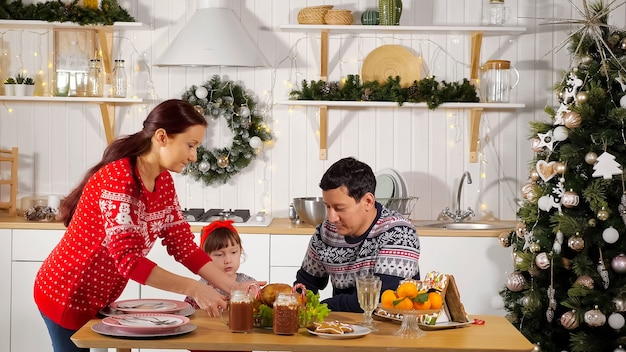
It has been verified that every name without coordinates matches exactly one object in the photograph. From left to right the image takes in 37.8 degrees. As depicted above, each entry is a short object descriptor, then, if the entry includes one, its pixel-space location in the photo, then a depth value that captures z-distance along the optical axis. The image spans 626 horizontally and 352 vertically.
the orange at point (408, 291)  2.42
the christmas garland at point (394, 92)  4.70
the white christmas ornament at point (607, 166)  3.73
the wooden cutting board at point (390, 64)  4.90
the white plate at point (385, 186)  4.70
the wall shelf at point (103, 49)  4.73
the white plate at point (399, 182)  4.70
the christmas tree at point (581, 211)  3.78
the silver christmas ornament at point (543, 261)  3.89
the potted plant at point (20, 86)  4.79
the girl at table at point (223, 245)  3.27
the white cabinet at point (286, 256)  4.43
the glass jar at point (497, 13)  4.78
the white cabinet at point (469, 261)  4.41
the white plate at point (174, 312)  2.63
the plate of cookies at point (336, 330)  2.37
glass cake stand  2.40
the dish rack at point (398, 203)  4.53
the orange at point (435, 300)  2.42
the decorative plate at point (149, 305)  2.63
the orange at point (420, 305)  2.40
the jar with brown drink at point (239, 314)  2.43
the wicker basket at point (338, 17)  4.71
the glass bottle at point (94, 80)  4.85
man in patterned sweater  2.76
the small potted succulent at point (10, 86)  4.80
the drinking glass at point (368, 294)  2.48
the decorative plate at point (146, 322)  2.36
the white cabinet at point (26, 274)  4.47
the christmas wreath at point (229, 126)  4.89
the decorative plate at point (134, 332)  2.35
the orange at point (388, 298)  2.42
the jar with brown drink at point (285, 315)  2.40
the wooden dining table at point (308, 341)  2.31
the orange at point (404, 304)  2.40
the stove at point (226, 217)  4.55
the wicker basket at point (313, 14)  4.72
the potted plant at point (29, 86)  4.82
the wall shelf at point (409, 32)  4.68
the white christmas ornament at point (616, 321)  3.72
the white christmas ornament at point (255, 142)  4.88
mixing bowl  4.49
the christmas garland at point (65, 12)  4.69
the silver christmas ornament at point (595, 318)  3.73
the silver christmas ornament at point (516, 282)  4.01
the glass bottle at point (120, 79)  4.80
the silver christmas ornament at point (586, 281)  3.79
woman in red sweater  2.59
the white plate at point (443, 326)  2.50
